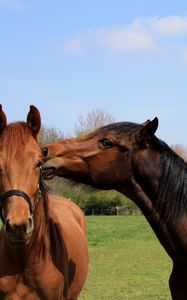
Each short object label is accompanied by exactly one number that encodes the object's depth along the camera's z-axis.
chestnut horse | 4.09
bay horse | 4.32
